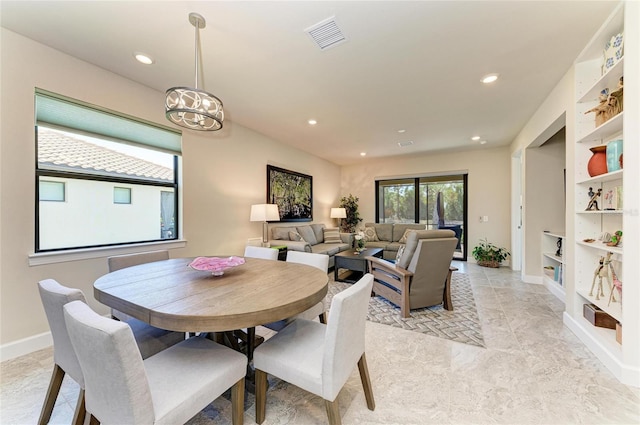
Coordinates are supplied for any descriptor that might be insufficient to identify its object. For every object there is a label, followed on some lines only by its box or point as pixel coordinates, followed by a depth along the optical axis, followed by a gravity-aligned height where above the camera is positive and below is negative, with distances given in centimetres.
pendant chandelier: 169 +76
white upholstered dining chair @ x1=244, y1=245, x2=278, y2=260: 253 -43
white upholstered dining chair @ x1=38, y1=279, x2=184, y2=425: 117 -76
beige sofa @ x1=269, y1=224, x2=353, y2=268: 454 -55
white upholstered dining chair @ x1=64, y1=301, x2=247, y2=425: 88 -75
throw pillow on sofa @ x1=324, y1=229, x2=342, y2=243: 575 -56
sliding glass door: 611 +25
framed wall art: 496 +42
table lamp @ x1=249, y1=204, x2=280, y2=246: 418 -2
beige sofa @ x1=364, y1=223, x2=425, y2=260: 555 -56
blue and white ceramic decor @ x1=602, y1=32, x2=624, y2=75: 190 +129
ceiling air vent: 191 +144
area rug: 244 -120
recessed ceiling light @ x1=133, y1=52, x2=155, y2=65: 231 +147
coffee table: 392 -82
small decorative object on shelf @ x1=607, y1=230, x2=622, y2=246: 205 -22
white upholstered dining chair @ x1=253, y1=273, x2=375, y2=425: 116 -77
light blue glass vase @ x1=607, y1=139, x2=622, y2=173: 195 +45
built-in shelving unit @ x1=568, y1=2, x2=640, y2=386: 172 -2
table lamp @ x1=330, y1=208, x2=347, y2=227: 668 -3
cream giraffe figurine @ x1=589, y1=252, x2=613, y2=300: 220 -56
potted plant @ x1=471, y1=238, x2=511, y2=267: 532 -94
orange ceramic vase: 214 +44
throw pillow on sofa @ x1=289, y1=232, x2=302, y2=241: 484 -48
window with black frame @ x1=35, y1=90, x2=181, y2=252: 230 +38
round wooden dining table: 110 -45
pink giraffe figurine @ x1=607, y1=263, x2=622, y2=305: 208 -60
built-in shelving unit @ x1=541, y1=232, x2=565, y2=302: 349 -80
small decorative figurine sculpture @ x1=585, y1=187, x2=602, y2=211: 234 +10
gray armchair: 272 -68
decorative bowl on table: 171 -38
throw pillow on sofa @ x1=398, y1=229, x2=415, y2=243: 567 -59
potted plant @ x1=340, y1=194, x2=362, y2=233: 713 -12
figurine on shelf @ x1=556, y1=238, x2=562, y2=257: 371 -56
